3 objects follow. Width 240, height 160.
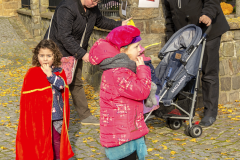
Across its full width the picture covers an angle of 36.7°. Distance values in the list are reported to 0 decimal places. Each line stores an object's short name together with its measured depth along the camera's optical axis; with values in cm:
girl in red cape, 348
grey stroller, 470
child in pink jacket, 288
